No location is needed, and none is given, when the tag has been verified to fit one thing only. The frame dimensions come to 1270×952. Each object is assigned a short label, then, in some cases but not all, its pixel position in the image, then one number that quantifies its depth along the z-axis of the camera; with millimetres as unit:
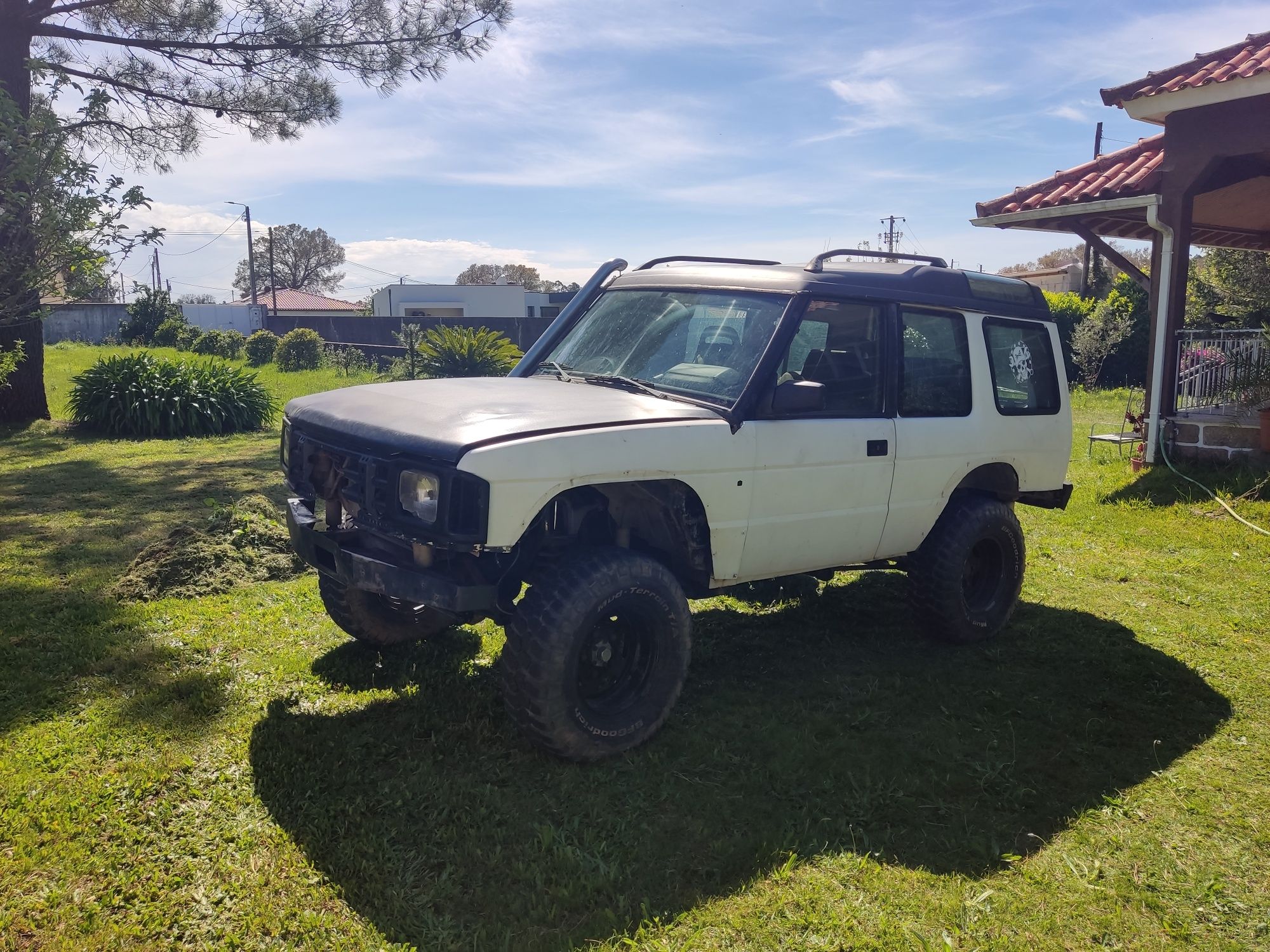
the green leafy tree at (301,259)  81500
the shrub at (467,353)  16172
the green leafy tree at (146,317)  36156
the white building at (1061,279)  37394
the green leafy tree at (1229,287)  20344
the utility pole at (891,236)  58562
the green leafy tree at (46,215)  7070
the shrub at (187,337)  32906
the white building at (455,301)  57500
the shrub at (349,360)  23380
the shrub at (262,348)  27109
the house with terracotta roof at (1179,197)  9023
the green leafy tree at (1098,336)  19641
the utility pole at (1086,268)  33031
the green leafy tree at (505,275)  92438
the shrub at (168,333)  34250
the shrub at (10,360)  11602
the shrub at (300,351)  25297
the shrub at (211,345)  29844
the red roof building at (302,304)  61469
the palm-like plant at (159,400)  13438
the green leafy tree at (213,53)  12133
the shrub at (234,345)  29297
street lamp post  56312
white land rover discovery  3568
